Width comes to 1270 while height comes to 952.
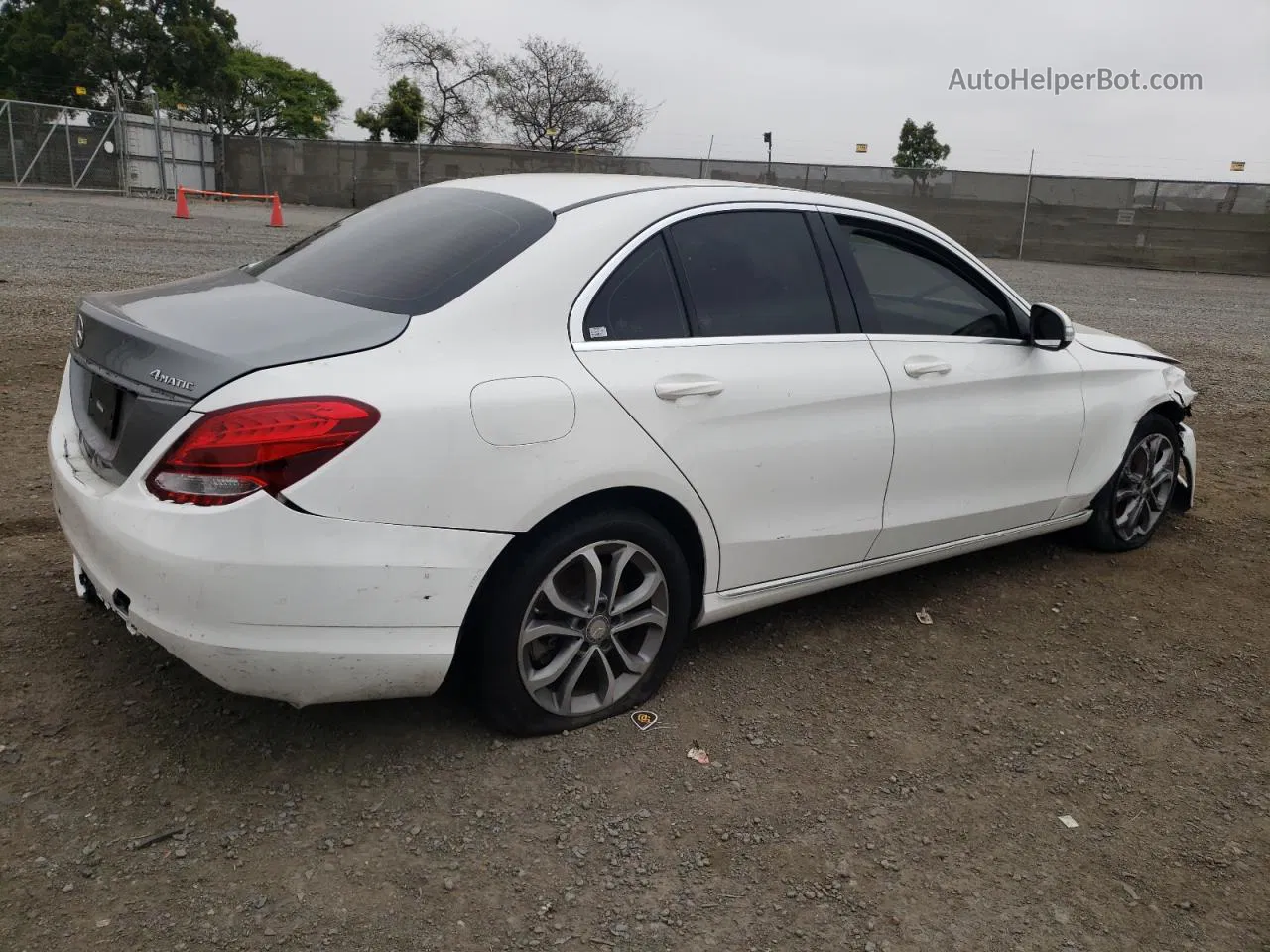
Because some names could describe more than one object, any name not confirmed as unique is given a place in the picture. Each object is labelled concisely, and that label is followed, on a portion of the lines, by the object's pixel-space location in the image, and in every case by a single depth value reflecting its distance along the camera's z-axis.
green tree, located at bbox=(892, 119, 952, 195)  54.86
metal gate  27.64
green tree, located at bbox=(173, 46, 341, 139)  61.03
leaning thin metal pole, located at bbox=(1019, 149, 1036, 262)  26.30
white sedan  2.53
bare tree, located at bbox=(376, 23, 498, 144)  44.38
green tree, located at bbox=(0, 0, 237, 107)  43.84
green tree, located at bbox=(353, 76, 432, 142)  42.69
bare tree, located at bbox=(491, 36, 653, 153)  43.53
